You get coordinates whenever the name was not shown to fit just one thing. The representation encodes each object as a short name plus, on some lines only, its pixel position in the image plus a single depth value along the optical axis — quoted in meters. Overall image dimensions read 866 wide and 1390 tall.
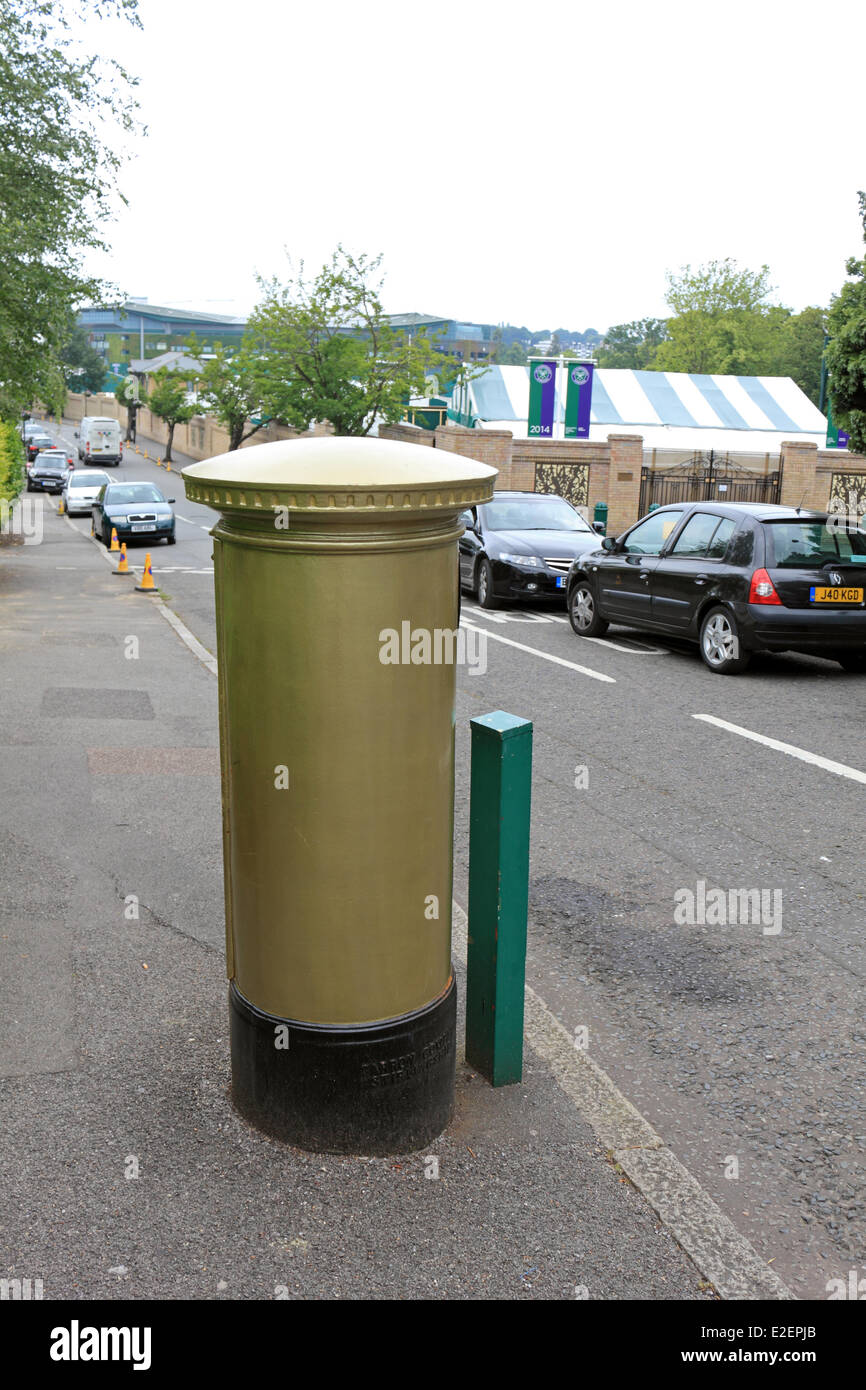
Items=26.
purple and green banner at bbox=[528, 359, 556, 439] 36.91
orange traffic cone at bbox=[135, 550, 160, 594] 19.31
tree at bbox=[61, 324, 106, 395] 122.25
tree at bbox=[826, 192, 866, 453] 15.23
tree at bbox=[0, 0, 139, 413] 16.44
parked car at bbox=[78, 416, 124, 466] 69.19
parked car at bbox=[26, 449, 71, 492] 53.44
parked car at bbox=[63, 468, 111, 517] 39.81
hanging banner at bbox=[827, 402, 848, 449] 38.97
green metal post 3.95
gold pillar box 3.32
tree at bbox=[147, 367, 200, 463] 68.98
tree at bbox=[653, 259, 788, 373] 77.44
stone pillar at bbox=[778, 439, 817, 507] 32.66
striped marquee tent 39.56
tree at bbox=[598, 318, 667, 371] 133.88
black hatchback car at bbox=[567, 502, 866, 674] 11.80
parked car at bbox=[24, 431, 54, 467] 67.33
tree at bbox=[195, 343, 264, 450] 53.16
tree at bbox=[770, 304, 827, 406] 81.50
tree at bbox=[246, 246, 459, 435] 40.75
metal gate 33.25
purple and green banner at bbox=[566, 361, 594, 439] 37.34
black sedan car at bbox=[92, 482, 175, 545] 29.12
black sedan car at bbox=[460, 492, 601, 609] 17.14
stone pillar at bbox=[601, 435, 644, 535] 32.47
